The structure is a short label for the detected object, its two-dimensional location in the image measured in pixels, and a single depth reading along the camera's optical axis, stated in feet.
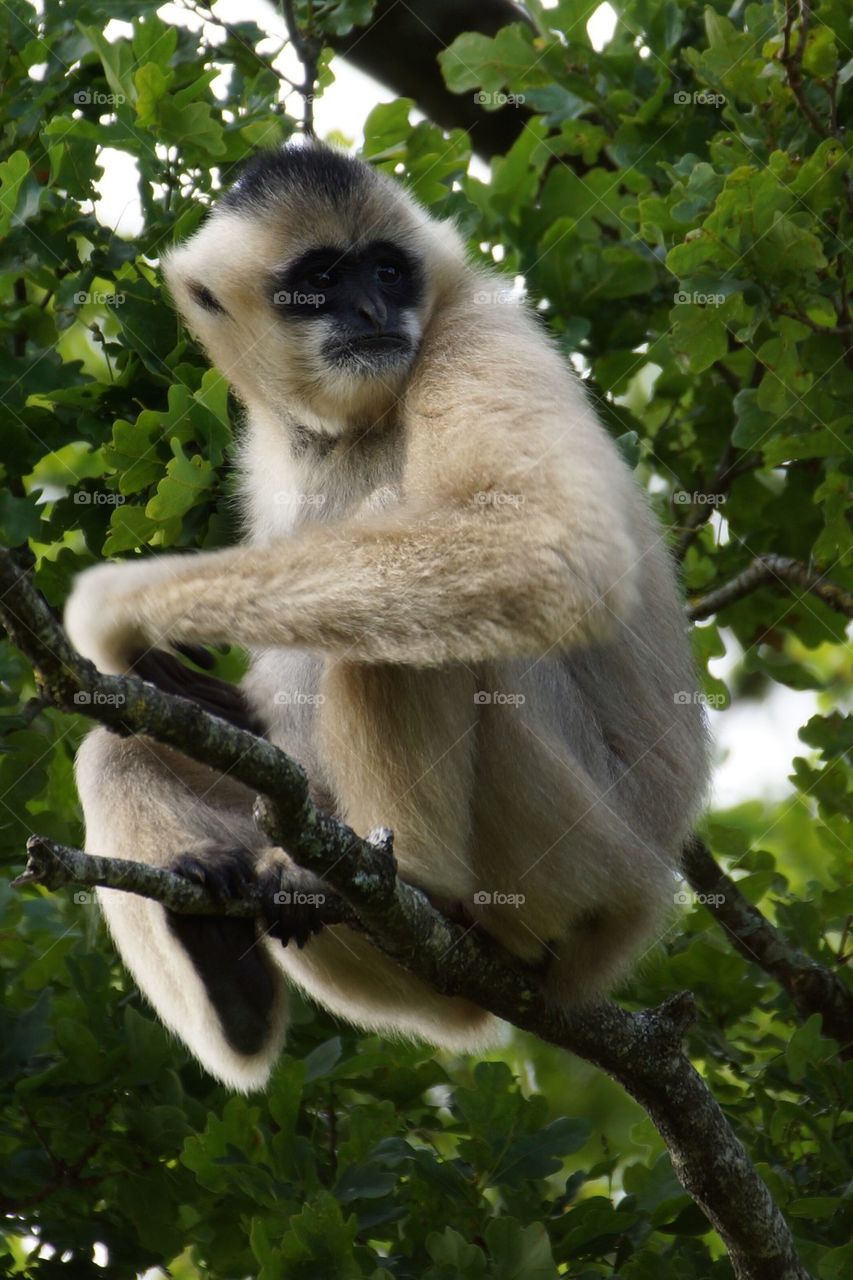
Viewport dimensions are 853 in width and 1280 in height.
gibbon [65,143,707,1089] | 28.60
